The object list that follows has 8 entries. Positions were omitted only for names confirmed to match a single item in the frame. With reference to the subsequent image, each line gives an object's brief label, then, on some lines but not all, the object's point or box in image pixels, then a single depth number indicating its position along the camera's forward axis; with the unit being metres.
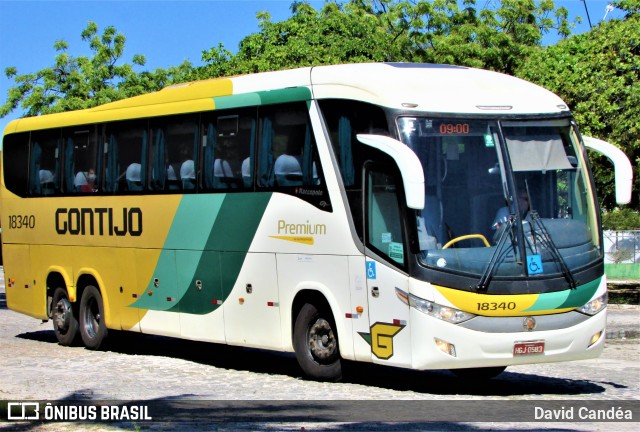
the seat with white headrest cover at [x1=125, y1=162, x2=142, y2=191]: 17.62
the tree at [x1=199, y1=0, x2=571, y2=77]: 40.78
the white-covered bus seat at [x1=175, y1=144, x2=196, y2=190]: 16.33
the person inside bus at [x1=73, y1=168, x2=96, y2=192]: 18.81
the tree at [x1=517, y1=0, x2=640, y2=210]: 35.12
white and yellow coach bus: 12.36
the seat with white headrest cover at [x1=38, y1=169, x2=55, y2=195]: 19.87
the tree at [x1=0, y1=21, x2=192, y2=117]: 47.06
